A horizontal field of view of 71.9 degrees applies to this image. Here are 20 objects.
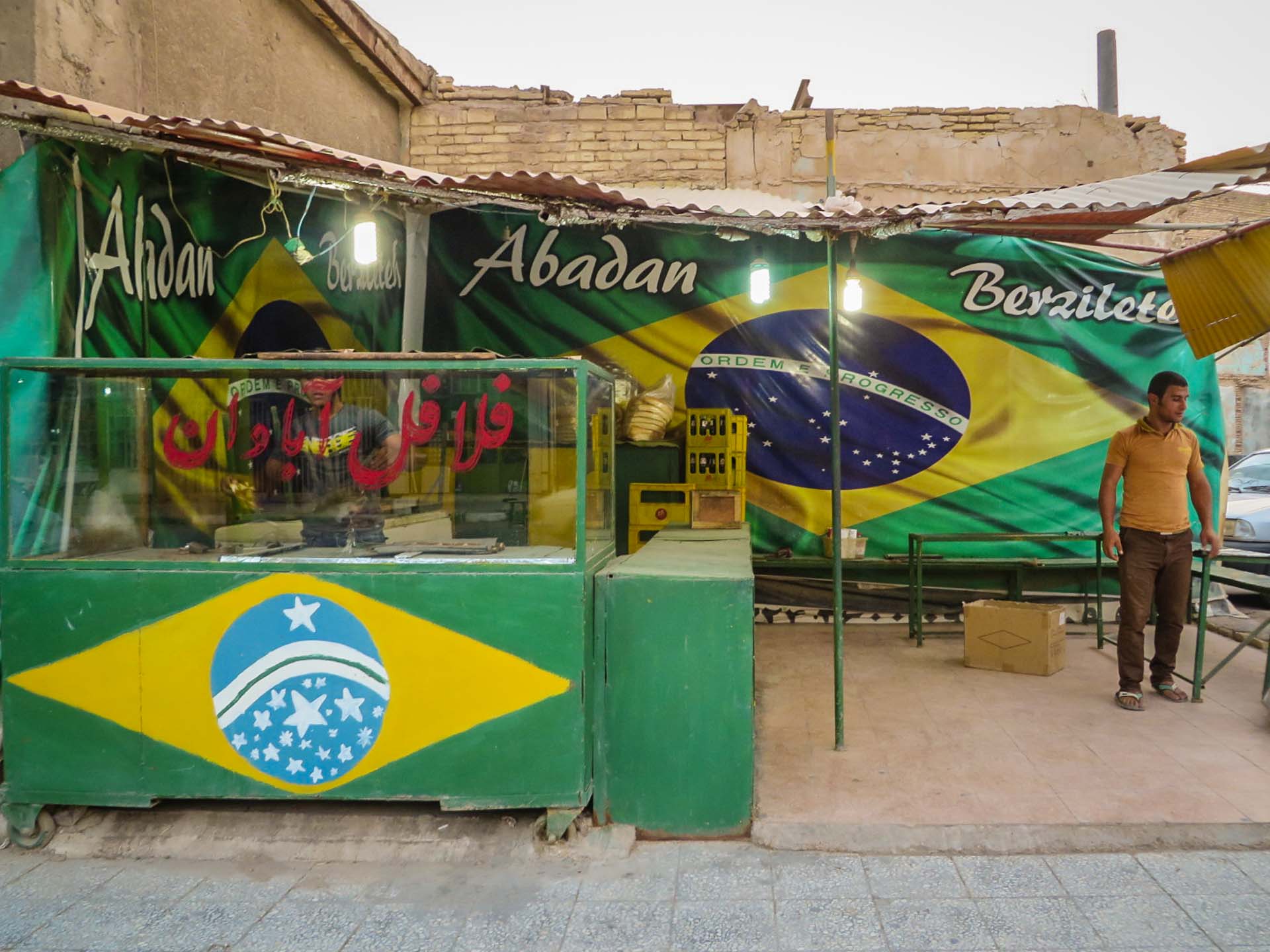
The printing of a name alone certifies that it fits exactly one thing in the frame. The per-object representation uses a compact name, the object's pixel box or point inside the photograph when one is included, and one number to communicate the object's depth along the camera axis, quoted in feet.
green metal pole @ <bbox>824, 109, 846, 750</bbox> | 14.14
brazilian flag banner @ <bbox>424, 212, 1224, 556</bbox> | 23.40
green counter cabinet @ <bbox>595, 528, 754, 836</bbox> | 11.61
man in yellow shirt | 16.31
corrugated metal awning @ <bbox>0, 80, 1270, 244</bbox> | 12.82
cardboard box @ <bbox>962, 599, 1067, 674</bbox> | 18.63
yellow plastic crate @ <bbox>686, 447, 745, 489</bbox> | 22.11
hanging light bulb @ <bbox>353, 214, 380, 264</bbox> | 16.01
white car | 28.32
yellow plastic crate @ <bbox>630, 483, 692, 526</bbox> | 21.70
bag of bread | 21.94
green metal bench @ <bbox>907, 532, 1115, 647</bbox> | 21.77
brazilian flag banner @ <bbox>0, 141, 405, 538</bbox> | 13.69
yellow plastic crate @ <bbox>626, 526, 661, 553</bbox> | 21.79
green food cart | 11.50
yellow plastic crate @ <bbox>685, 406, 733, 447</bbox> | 22.17
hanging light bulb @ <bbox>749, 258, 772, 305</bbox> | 17.26
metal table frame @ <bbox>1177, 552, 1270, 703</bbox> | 16.56
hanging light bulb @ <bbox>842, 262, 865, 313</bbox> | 21.16
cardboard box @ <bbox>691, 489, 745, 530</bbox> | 20.52
